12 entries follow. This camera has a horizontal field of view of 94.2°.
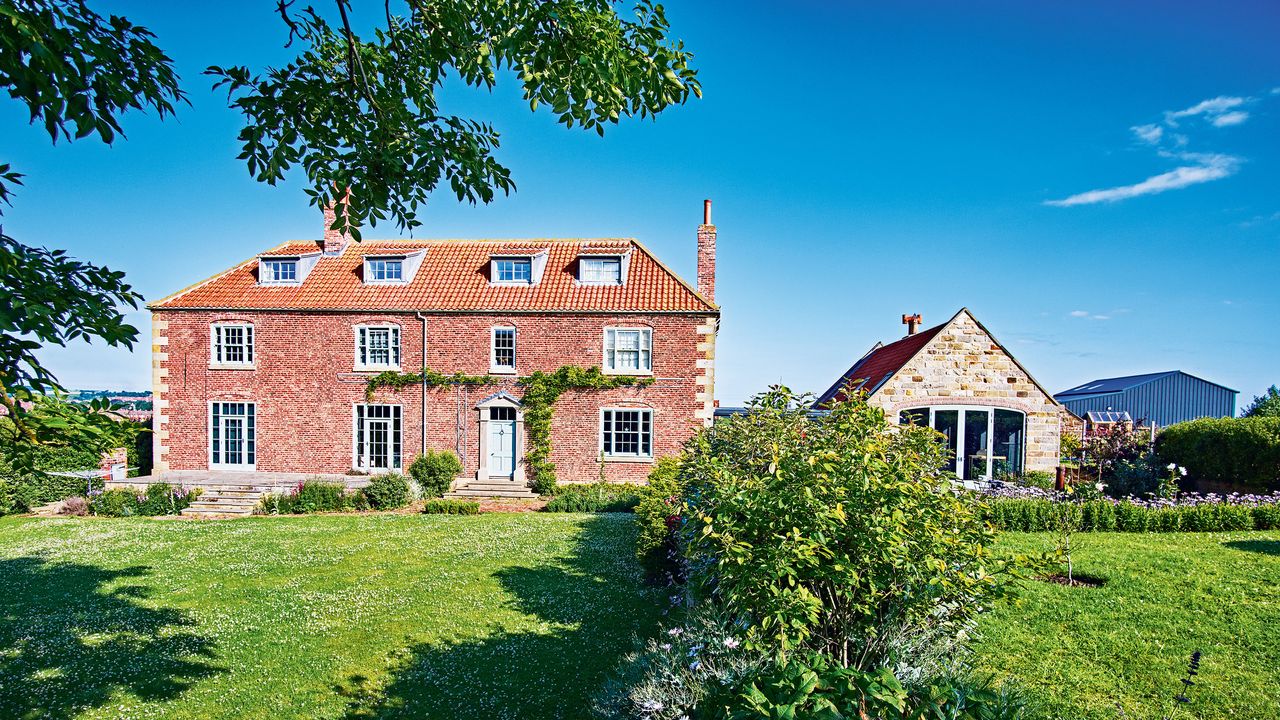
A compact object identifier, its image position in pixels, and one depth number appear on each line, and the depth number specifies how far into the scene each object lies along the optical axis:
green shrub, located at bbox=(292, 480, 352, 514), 18.80
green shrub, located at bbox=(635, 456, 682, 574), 10.62
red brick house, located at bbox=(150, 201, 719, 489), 21.39
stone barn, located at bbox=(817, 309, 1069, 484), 17.97
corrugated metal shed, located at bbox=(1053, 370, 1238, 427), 34.09
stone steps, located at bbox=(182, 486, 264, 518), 18.80
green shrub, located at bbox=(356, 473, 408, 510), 19.25
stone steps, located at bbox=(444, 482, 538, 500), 20.72
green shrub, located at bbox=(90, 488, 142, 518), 18.45
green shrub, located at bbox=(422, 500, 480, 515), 18.34
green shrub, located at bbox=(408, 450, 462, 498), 20.50
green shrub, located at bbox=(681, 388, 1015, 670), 4.60
